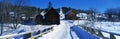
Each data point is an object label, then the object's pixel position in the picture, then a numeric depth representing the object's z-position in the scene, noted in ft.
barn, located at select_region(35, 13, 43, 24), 80.39
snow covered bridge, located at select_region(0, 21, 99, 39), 9.68
